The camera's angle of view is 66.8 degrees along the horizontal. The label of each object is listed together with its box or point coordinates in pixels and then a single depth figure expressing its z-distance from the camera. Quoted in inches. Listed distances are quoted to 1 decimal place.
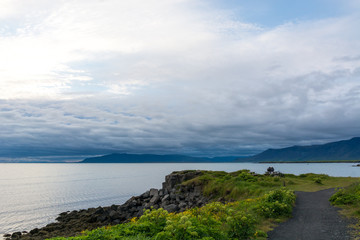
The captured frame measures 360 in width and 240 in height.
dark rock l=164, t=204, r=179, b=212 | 1317.7
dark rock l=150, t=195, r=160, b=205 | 1707.7
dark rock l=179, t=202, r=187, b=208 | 1441.9
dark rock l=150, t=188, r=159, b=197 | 1892.7
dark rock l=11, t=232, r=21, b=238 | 1255.7
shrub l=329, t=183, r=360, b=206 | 853.8
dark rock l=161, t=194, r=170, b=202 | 1667.3
